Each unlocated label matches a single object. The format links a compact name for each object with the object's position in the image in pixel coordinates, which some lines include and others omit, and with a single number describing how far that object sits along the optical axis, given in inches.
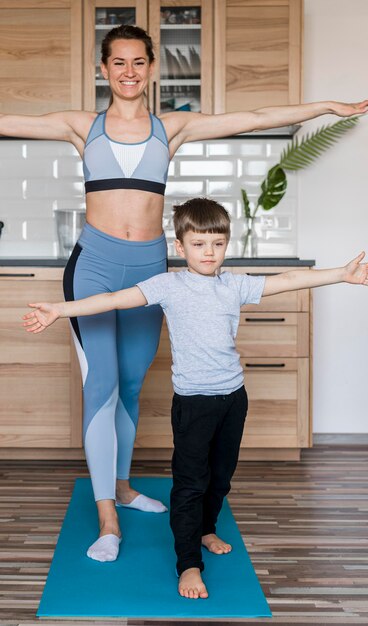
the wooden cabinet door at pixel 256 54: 140.8
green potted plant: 146.9
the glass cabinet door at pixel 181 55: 141.8
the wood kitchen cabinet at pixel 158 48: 141.1
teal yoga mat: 72.5
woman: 89.7
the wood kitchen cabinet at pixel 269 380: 131.4
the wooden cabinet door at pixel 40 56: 141.6
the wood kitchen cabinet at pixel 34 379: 130.9
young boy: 77.9
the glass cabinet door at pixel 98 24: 141.7
